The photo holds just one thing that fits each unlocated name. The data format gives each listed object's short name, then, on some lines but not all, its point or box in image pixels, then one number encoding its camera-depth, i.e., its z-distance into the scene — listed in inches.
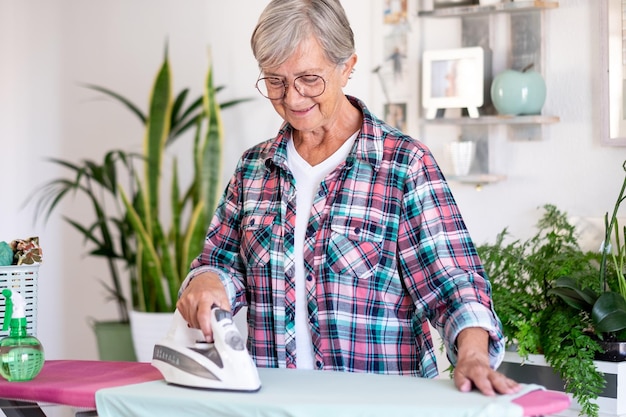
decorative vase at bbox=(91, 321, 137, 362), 152.7
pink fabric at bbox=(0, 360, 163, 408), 67.2
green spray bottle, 71.1
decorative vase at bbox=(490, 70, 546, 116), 120.8
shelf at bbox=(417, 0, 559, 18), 121.4
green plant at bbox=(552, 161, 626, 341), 97.0
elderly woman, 69.5
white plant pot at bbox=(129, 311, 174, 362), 142.9
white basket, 78.8
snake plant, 147.3
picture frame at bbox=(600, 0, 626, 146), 116.3
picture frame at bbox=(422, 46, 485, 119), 126.9
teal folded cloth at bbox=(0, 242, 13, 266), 79.8
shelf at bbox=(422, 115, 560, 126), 121.6
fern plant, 96.5
